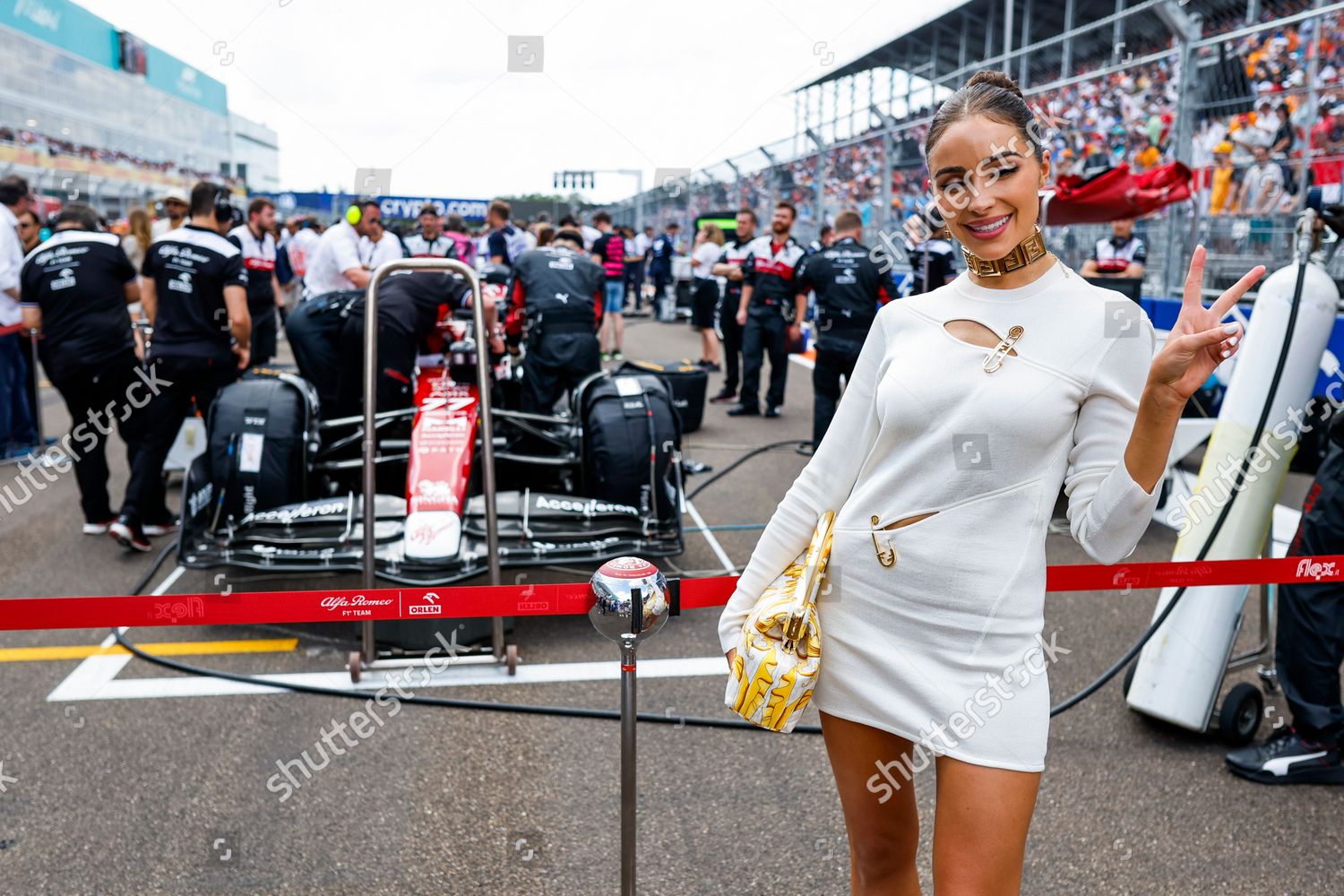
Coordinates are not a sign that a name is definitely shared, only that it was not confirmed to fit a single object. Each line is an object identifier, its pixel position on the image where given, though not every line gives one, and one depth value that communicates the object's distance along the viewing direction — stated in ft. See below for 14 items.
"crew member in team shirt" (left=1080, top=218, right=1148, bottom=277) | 27.91
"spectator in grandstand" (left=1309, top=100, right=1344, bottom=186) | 23.89
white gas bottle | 11.56
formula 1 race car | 14.28
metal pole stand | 6.62
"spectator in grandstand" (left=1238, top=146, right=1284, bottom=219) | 25.25
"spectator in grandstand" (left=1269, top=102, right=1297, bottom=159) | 24.85
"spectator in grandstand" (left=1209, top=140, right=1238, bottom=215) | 26.61
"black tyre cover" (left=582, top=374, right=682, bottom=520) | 15.96
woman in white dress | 5.29
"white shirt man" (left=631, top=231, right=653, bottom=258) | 70.13
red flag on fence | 24.84
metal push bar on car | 12.53
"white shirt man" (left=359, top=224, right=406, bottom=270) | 32.03
